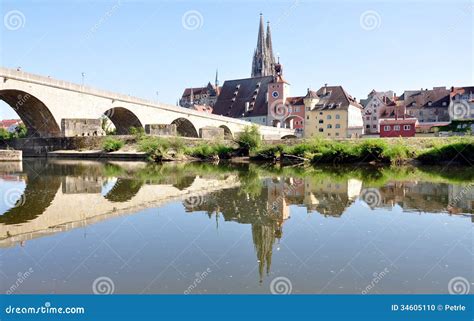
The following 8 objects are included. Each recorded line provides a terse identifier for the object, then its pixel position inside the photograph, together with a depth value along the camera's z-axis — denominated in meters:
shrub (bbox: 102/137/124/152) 35.28
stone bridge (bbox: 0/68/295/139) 32.94
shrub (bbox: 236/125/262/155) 30.17
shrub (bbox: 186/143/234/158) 31.31
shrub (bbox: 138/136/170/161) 30.61
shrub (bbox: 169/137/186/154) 32.09
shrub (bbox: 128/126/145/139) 36.11
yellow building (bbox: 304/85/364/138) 72.62
